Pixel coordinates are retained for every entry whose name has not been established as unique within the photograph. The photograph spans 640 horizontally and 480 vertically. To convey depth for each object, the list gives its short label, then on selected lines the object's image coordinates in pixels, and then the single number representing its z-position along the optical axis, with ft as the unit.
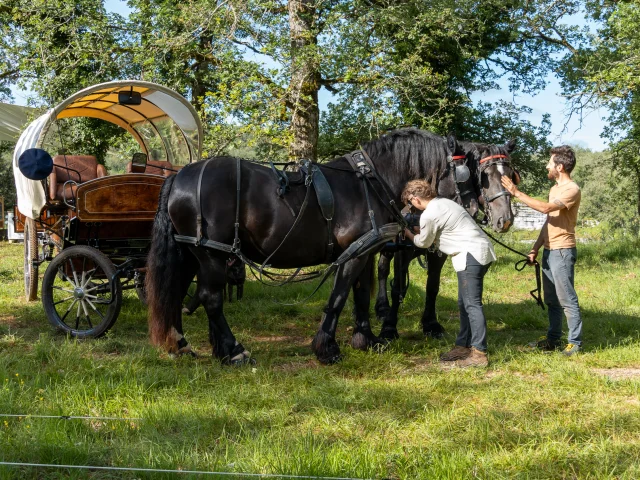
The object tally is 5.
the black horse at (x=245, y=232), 15.58
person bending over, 16.02
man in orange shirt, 16.93
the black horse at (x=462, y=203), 17.48
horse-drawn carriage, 18.30
